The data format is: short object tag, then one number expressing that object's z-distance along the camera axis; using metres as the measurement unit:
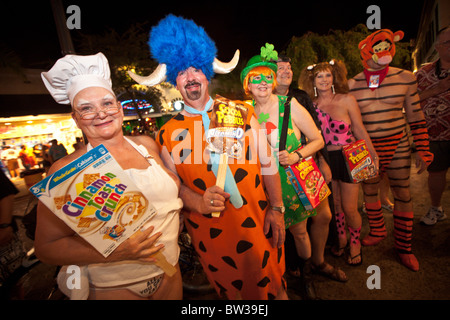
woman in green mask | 1.98
